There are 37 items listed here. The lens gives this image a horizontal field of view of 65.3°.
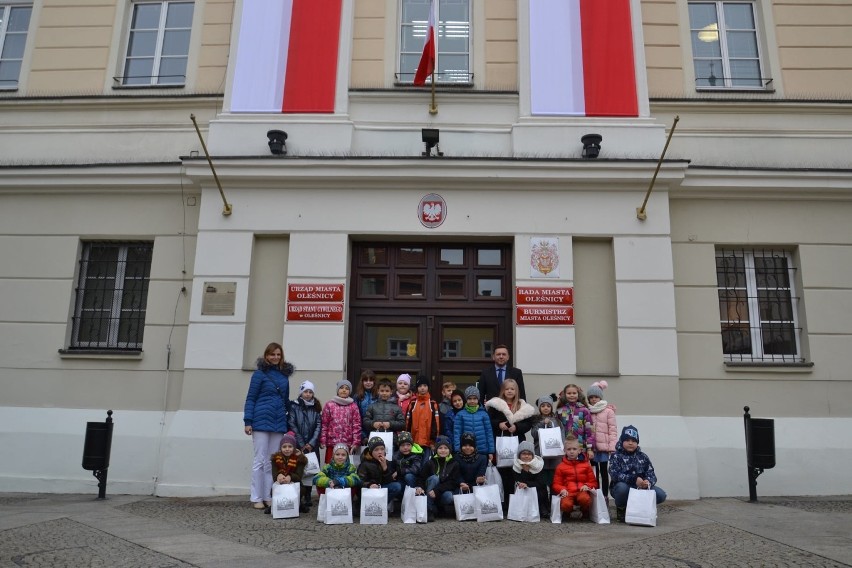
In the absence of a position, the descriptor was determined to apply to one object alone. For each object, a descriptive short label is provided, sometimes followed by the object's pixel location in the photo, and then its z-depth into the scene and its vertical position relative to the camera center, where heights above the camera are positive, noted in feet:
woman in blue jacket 25.02 -0.65
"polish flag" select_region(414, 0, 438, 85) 30.63 +15.53
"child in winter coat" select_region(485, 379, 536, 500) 25.07 -0.42
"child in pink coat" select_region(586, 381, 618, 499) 25.16 -1.03
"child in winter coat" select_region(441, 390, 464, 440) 25.09 -0.39
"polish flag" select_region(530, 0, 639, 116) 32.45 +16.82
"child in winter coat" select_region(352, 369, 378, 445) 26.27 +0.29
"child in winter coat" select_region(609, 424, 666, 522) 22.95 -2.26
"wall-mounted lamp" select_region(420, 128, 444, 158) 31.07 +12.15
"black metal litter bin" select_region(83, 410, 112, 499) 27.66 -2.25
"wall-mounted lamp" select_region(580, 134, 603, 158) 31.09 +11.95
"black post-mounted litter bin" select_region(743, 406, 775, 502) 26.99 -1.64
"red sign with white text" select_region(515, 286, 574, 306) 30.12 +4.78
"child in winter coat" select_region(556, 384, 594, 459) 25.04 -0.52
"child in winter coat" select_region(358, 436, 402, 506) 23.43 -2.47
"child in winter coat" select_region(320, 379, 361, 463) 25.08 -0.87
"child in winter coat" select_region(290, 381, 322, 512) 25.80 -0.80
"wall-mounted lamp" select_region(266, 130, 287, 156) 31.37 +11.94
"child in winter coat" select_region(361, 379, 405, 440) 24.98 -0.61
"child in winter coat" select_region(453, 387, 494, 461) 24.40 -0.83
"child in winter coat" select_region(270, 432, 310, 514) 23.85 -2.29
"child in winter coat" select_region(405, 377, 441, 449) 25.43 -0.71
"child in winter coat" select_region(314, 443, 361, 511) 23.02 -2.58
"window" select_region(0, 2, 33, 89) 36.17 +19.19
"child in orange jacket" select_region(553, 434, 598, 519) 22.84 -2.69
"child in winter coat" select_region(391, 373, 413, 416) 26.11 +0.29
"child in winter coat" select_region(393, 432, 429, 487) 23.84 -2.14
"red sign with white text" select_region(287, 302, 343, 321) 30.17 +3.84
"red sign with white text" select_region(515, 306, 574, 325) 29.91 +3.83
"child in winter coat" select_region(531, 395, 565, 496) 24.29 -0.79
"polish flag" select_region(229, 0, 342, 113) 32.83 +16.88
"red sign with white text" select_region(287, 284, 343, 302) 30.35 +4.77
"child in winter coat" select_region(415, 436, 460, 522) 23.35 -2.74
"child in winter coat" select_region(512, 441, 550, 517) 23.34 -2.47
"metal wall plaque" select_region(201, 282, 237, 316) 30.46 +4.43
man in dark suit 27.04 +1.06
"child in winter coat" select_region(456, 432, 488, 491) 23.75 -2.16
